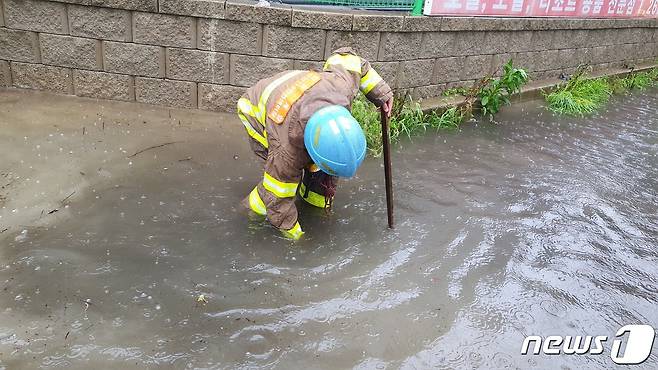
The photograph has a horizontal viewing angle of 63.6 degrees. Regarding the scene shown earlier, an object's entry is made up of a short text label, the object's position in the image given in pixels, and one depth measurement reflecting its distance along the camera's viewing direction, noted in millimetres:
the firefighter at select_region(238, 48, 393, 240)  2906
